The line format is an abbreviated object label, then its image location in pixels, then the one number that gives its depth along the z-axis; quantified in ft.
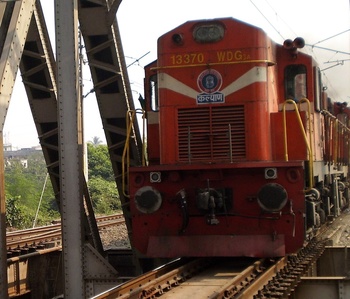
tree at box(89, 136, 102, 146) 575.13
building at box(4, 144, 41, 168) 575.13
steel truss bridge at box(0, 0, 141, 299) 29.58
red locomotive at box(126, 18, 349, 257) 29.50
